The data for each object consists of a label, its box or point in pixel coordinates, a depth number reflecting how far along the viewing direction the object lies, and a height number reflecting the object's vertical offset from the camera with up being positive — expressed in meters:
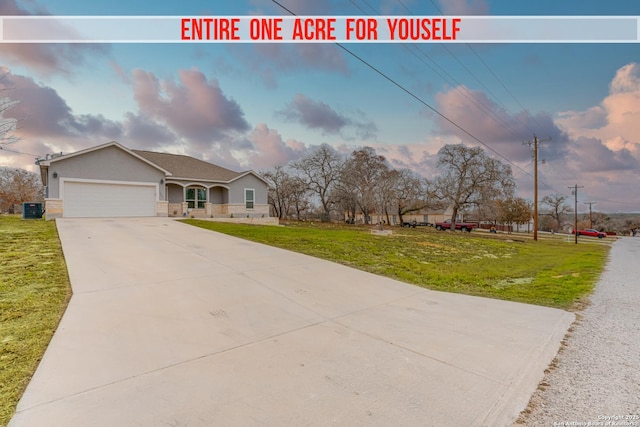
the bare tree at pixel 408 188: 34.22 +2.23
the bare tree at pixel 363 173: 33.34 +3.94
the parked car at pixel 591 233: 43.00 -4.37
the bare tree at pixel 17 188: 35.50 +2.72
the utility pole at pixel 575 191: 39.45 +1.94
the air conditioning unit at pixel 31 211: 17.34 -0.14
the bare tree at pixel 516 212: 46.66 -1.08
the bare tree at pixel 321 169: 35.56 +4.70
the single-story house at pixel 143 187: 16.00 +1.44
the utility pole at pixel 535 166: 24.64 +3.34
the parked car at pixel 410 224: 39.67 -2.57
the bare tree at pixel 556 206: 62.25 -0.16
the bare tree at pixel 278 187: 38.03 +2.64
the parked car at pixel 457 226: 35.28 -2.53
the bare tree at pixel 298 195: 37.28 +1.58
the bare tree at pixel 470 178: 28.75 +2.87
